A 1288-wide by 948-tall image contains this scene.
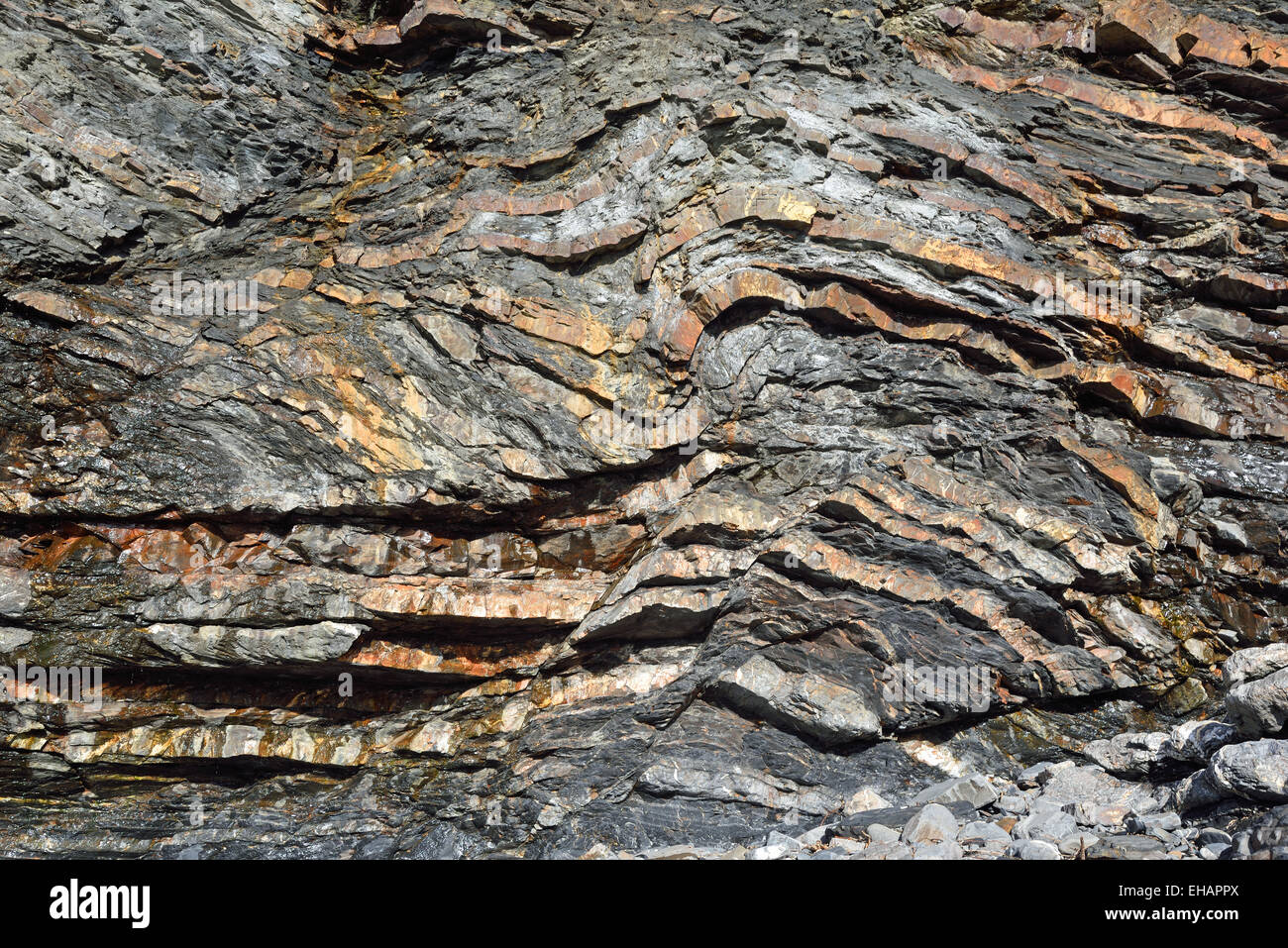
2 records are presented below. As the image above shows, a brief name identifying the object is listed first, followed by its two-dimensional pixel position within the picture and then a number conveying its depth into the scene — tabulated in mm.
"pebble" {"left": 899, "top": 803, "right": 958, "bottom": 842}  7699
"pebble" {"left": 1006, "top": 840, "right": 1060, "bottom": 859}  6996
